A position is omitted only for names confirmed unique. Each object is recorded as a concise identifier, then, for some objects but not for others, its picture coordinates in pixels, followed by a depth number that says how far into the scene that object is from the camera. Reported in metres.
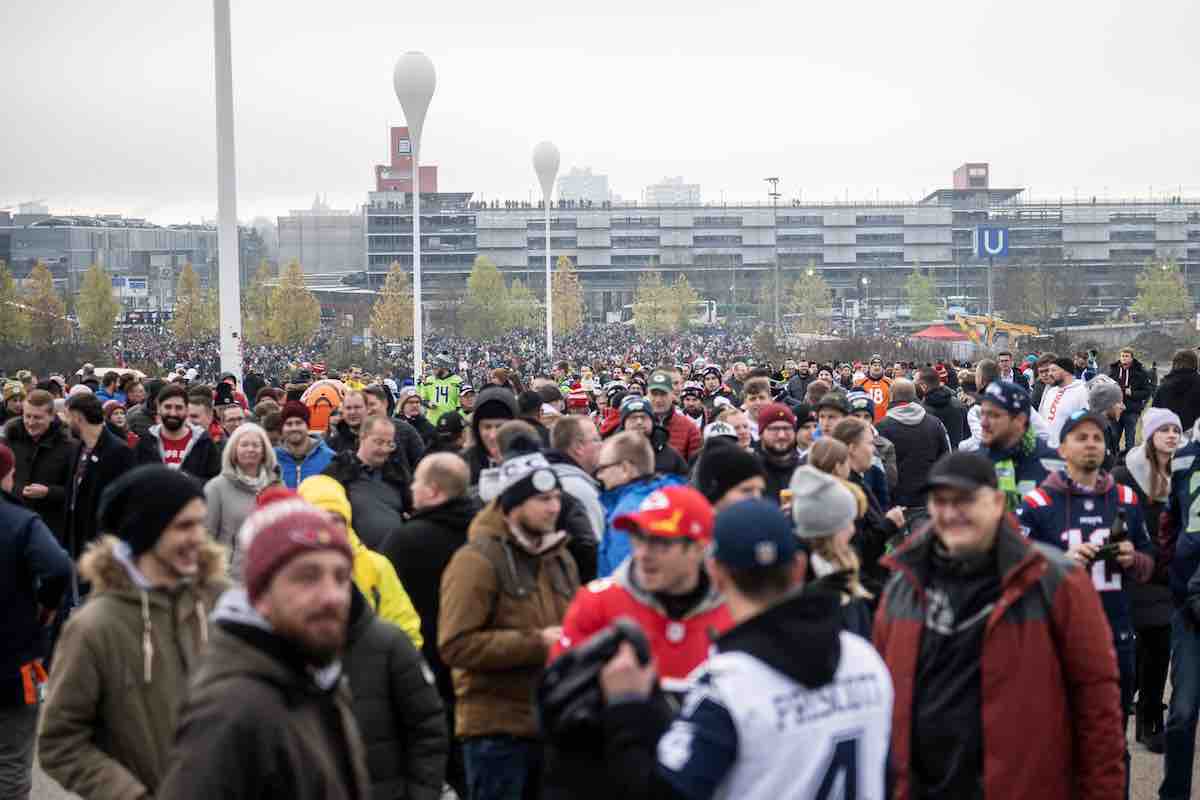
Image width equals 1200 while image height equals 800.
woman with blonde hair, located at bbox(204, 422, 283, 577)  7.83
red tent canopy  67.88
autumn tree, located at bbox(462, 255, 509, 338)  106.56
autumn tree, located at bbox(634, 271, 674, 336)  115.69
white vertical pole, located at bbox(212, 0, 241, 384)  21.08
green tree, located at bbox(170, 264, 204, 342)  84.44
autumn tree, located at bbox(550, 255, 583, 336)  112.75
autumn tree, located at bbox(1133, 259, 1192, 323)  107.81
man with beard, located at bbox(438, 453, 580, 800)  5.05
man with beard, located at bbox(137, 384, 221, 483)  10.30
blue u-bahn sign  97.38
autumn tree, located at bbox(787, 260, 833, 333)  117.94
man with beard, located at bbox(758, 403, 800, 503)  8.22
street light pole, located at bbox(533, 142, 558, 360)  38.84
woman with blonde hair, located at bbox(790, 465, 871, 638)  5.09
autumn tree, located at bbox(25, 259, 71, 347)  66.94
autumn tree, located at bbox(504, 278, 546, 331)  118.10
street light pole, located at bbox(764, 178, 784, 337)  152.88
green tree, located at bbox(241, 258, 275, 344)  91.62
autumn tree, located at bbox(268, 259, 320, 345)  88.50
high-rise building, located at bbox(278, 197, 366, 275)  179.25
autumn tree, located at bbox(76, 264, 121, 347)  78.00
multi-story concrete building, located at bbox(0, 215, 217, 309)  163.88
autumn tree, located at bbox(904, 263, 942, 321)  126.12
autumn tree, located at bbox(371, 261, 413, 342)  98.12
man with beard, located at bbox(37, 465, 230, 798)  3.83
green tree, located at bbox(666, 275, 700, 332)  116.50
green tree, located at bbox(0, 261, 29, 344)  60.72
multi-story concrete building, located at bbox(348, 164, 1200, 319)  157.62
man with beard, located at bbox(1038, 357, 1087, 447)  13.11
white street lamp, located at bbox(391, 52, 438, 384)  25.59
